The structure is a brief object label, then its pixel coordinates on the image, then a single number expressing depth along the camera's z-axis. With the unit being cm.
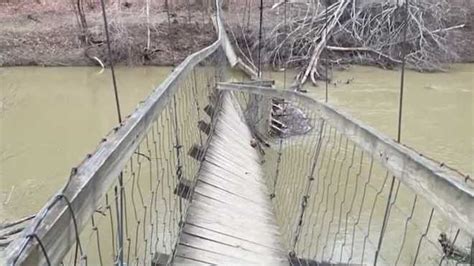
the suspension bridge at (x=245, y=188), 84
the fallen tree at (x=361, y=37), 936
